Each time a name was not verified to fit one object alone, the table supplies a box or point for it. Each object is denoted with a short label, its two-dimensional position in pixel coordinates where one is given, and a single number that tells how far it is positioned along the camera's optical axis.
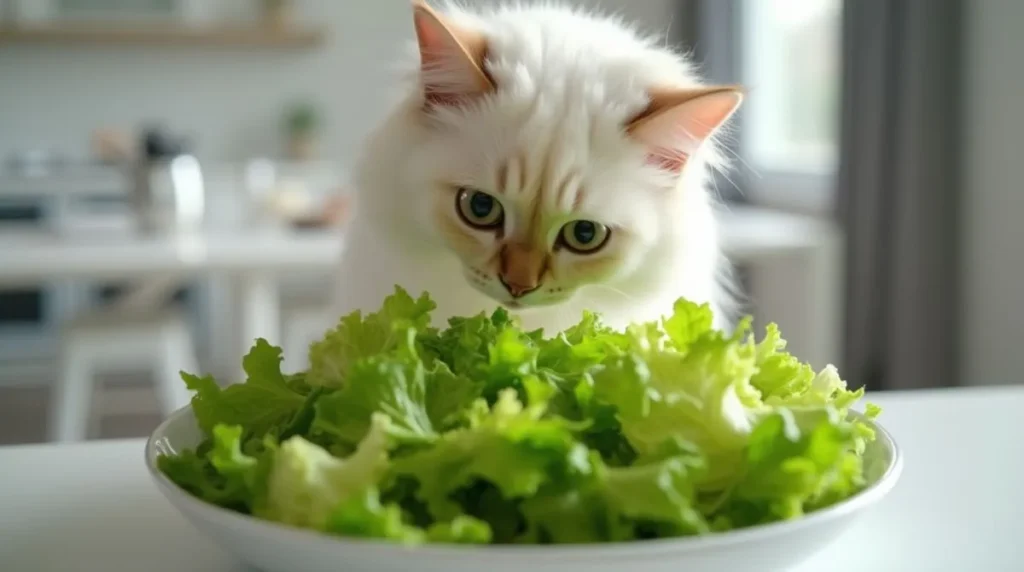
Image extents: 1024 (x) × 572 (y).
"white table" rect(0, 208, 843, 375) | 2.00
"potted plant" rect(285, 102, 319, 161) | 4.66
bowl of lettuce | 0.42
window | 3.40
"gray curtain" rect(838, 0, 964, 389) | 2.37
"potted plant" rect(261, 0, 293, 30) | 4.58
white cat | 0.79
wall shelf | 4.38
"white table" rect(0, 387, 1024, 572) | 0.59
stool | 2.54
